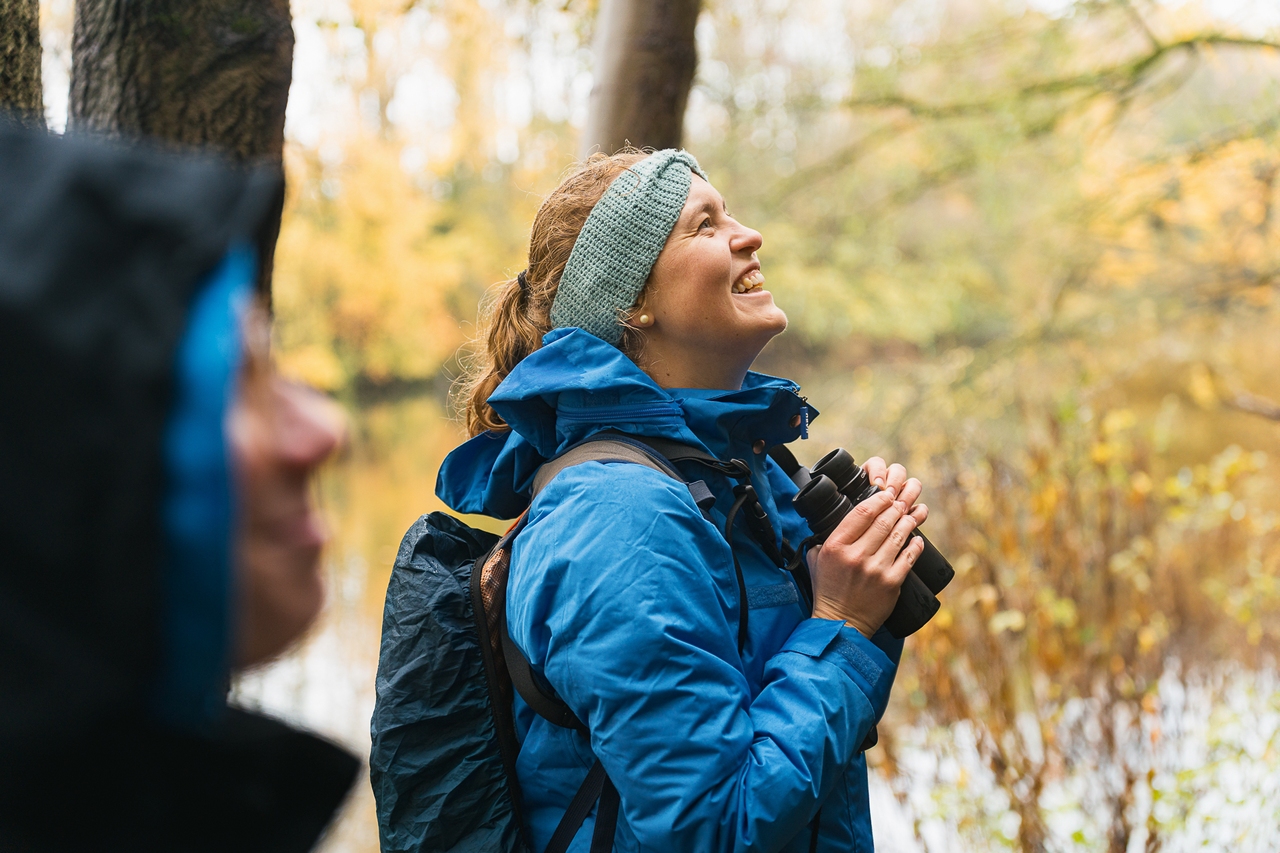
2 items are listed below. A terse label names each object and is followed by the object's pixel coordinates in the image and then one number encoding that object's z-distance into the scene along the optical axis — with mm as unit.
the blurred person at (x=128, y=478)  604
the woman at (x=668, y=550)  1208
